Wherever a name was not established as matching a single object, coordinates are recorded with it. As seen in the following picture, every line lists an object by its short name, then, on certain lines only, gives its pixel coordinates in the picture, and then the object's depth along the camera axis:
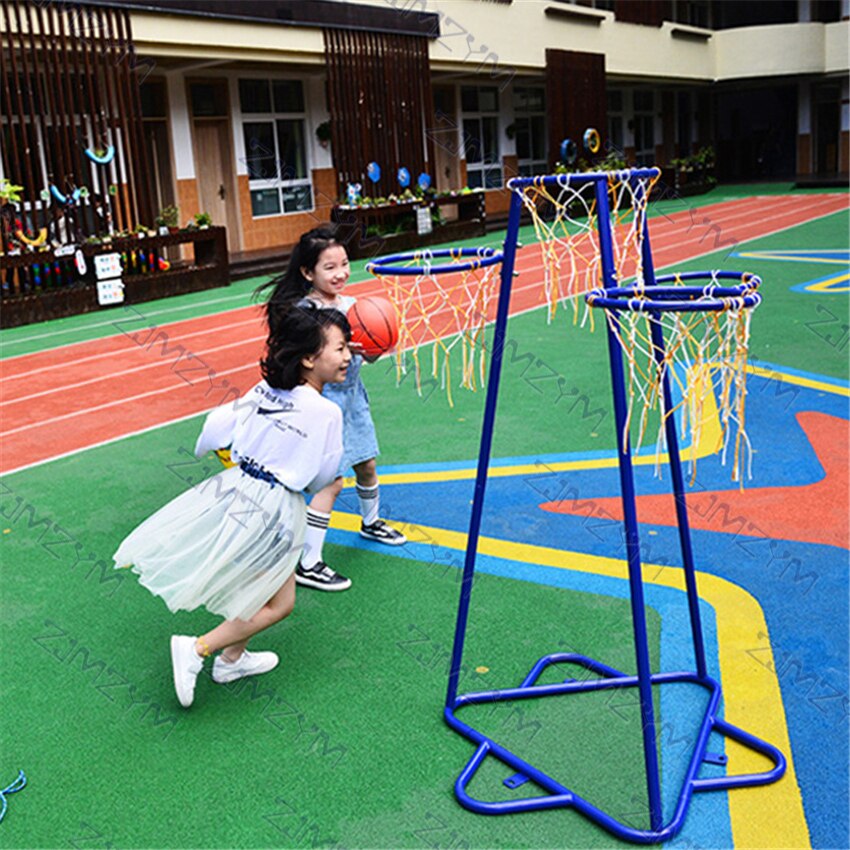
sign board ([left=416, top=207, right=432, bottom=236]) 17.72
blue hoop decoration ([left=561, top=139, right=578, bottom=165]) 22.89
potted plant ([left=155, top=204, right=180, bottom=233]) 13.86
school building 13.12
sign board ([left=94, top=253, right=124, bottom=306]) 12.51
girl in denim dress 3.93
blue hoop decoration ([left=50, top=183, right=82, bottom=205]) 12.54
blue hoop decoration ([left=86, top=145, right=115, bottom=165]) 12.94
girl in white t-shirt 3.12
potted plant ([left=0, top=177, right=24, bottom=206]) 11.45
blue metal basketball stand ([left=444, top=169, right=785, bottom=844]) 2.52
